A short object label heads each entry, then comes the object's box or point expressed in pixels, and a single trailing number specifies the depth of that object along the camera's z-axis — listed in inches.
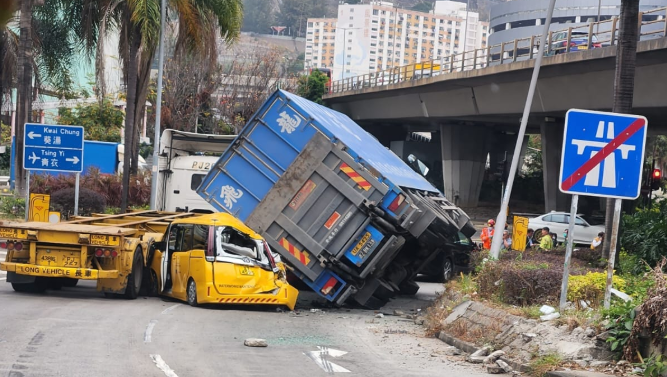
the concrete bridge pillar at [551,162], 1891.0
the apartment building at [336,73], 7621.6
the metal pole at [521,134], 852.5
